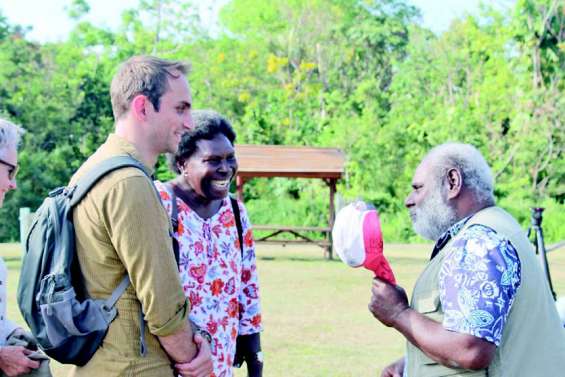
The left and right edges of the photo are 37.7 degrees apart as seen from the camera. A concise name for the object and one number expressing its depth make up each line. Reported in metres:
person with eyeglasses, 3.16
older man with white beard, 2.83
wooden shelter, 21.25
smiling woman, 3.65
